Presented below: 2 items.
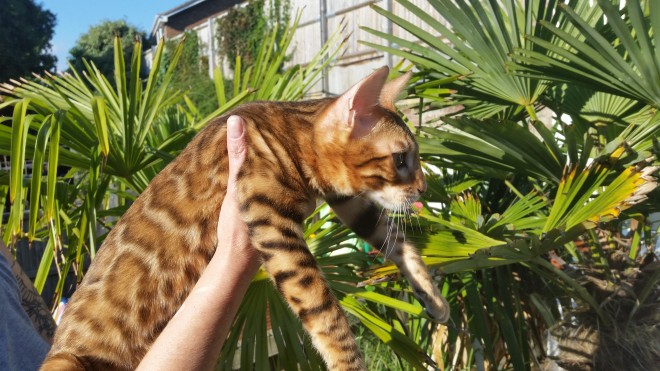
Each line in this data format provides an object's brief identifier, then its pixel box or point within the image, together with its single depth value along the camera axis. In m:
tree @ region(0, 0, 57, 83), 24.83
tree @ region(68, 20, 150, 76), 35.94
